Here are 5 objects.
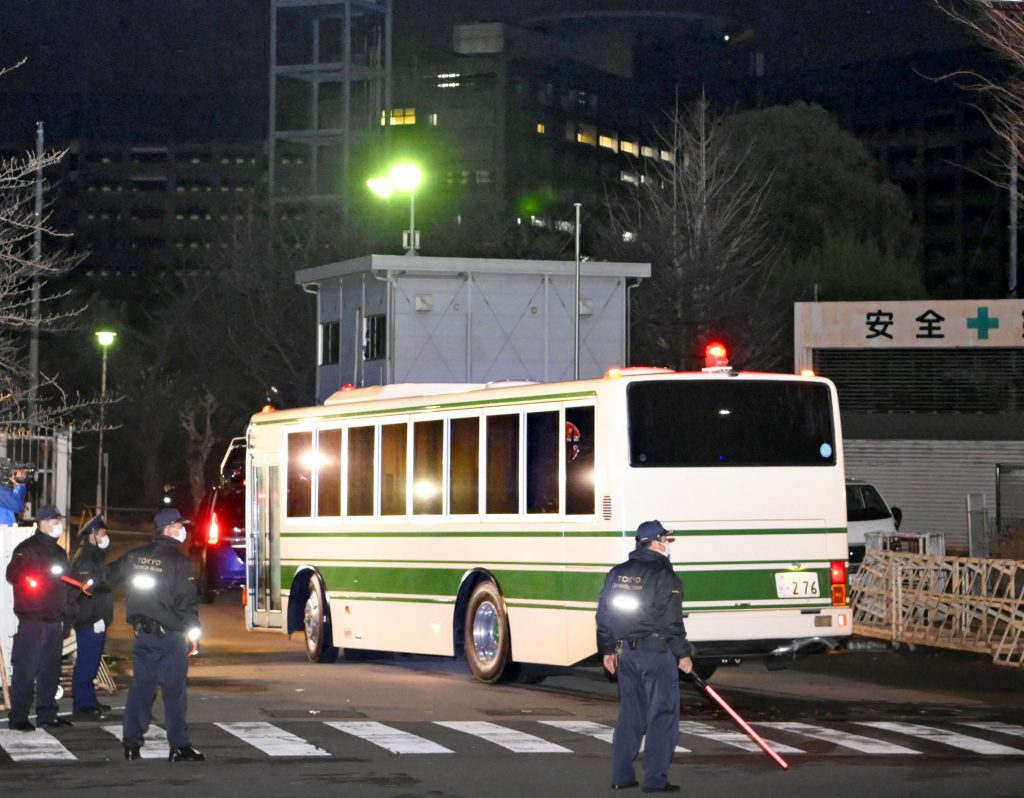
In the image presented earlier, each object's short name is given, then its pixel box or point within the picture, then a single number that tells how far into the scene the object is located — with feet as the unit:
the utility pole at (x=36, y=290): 73.18
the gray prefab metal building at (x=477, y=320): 152.76
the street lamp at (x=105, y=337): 182.60
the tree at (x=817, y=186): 249.75
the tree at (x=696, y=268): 181.98
